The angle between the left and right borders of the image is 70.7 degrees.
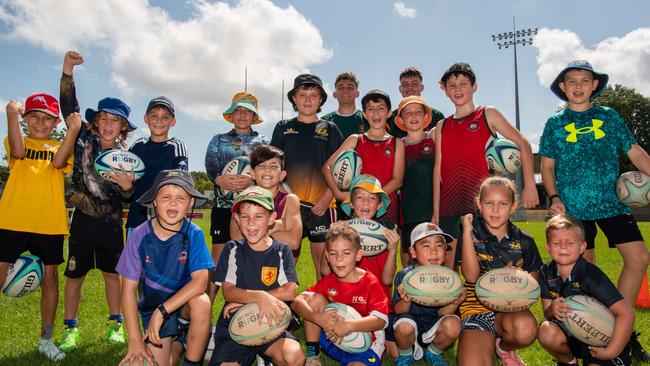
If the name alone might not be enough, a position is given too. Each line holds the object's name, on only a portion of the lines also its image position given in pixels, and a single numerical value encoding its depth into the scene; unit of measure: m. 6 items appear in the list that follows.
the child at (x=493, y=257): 4.18
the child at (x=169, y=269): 3.93
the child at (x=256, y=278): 3.83
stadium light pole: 52.23
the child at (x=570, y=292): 3.82
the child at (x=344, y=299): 4.07
